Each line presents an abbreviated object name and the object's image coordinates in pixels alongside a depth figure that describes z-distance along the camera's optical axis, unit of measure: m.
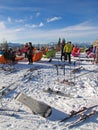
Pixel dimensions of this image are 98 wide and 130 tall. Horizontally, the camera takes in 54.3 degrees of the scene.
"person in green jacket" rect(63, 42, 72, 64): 7.16
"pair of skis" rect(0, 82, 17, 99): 3.89
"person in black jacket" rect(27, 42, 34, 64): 7.11
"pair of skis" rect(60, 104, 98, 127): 2.86
